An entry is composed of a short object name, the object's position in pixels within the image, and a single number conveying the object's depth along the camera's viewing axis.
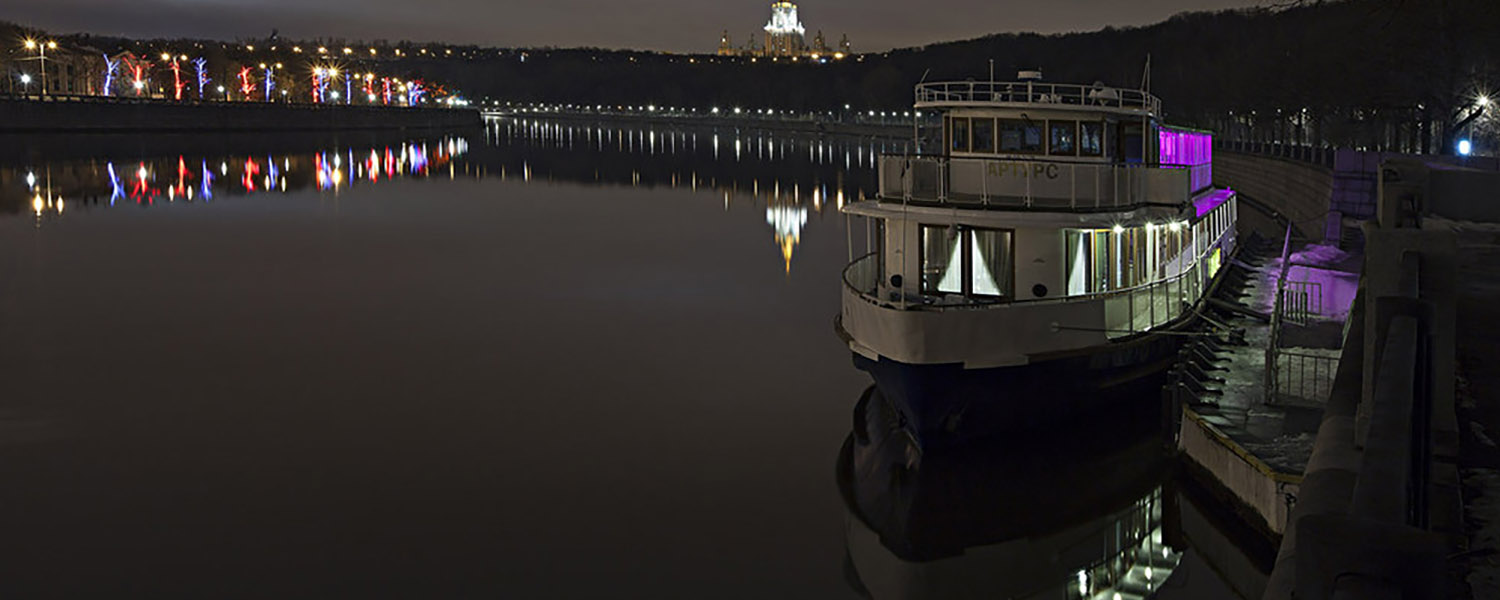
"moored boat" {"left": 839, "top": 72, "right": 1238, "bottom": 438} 20.55
